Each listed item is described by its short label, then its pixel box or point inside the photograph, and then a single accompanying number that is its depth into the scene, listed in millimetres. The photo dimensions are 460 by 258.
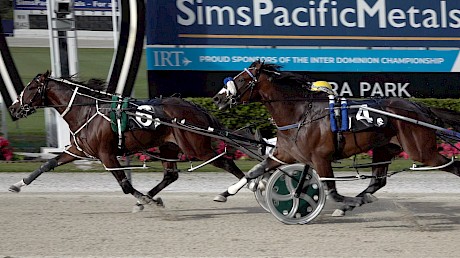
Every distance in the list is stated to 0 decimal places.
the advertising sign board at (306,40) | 25359
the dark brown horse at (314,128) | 15297
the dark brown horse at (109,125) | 16547
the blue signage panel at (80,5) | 26828
